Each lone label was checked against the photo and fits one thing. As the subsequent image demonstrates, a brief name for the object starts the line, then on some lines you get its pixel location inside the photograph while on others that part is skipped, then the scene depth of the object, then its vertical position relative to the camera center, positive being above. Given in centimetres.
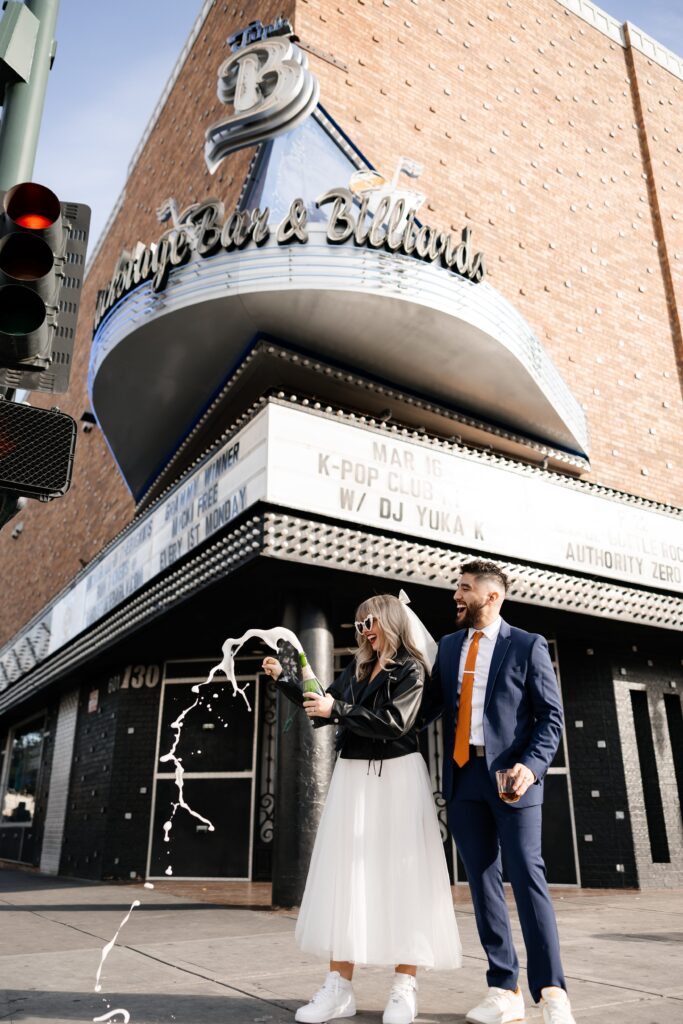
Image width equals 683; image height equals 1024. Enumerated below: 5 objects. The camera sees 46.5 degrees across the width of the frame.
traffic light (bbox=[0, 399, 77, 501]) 364 +155
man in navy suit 325 +18
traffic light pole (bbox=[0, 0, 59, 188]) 422 +356
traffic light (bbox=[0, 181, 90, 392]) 353 +223
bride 333 -16
